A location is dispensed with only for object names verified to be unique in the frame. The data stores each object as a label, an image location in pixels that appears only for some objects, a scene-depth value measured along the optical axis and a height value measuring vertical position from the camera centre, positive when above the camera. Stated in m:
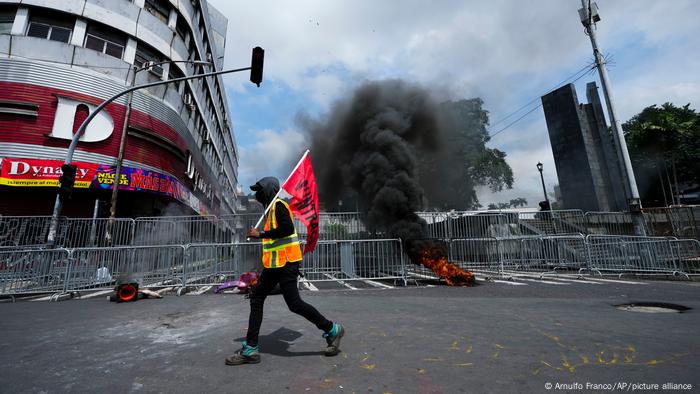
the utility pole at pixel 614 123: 11.87 +4.67
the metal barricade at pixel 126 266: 7.26 -0.08
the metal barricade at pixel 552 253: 10.54 -0.25
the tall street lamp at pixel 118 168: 10.18 +3.47
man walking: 2.79 -0.19
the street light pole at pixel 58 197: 8.20 +1.75
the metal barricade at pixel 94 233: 9.84 +1.01
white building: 11.76 +6.59
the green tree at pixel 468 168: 20.33 +6.61
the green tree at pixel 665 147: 28.11 +8.42
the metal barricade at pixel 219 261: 7.84 -0.07
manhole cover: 4.73 -1.01
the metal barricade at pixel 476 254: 10.30 -0.19
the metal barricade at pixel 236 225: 11.92 +1.26
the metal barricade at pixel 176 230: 10.81 +1.11
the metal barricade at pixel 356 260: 8.34 -0.18
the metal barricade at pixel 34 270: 6.92 -0.06
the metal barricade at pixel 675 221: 11.89 +0.71
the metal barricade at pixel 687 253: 9.18 -0.40
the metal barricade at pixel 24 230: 9.41 +1.09
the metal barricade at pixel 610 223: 14.83 +0.93
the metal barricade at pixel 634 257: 9.09 -0.46
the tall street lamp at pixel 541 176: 19.25 +4.19
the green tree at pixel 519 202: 65.58 +9.20
